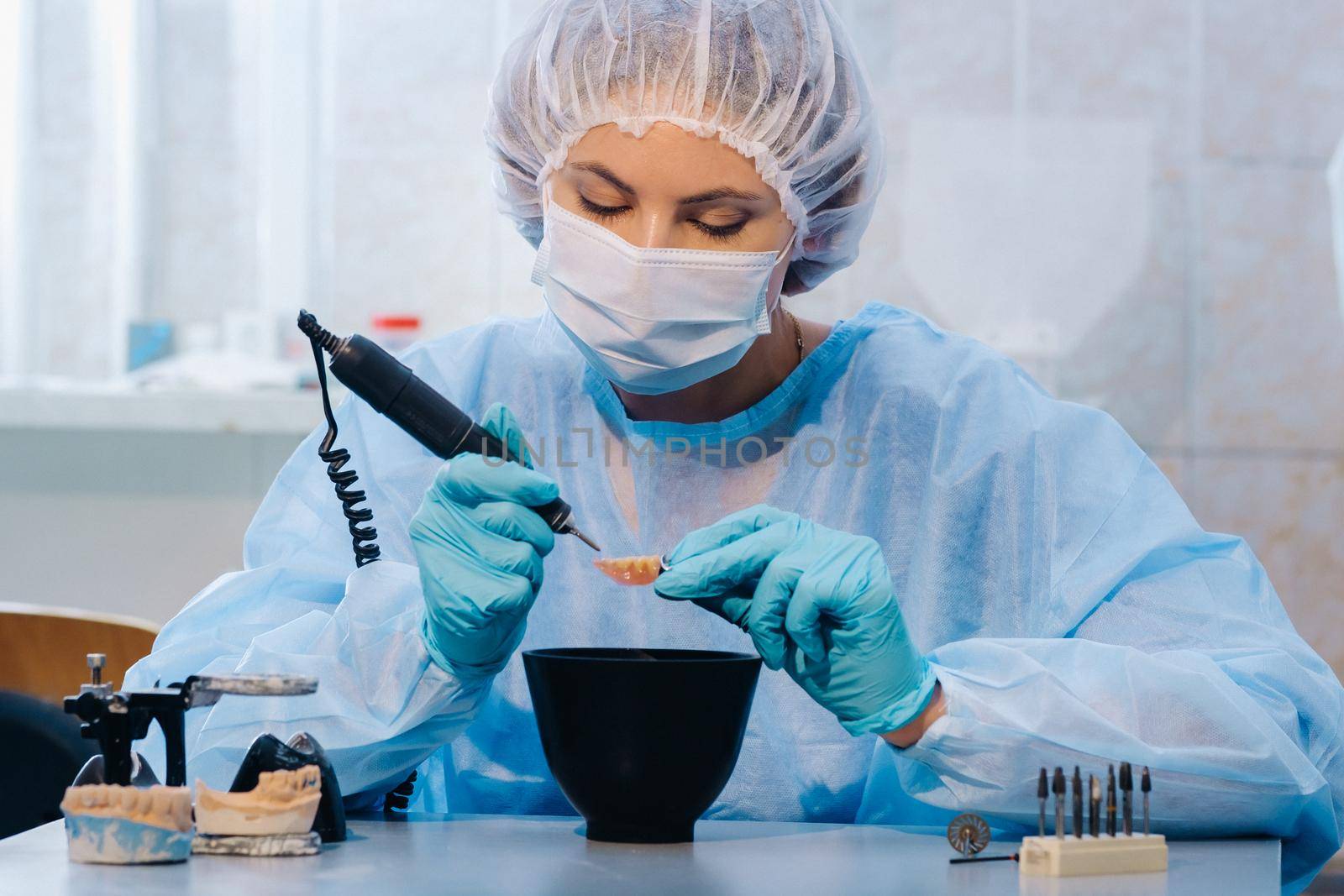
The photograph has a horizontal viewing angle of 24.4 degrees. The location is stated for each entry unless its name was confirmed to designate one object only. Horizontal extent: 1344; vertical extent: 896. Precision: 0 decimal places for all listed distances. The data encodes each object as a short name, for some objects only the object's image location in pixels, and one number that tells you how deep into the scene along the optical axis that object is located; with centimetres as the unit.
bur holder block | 130
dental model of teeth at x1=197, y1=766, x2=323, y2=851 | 131
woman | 144
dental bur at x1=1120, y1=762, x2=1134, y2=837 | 132
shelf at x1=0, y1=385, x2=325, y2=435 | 281
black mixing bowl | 134
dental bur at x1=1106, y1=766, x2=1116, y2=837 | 132
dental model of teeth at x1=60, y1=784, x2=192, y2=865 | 128
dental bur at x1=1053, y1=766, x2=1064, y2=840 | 131
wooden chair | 171
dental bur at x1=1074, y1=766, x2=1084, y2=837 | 131
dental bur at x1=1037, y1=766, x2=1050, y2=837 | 132
